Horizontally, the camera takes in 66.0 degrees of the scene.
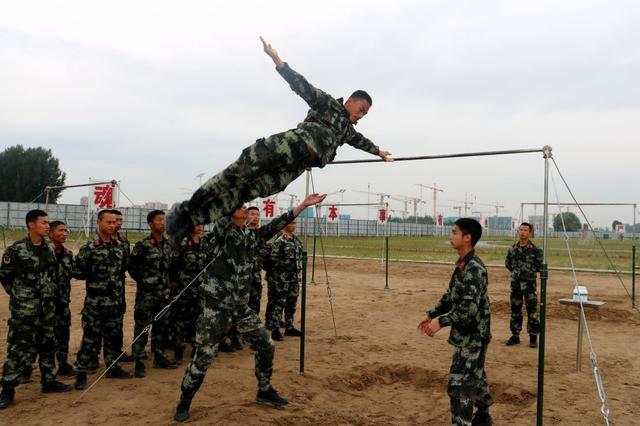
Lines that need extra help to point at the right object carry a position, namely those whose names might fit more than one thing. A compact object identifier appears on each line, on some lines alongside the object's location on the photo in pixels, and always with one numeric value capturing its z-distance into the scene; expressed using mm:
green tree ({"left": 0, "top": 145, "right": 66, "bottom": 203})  42938
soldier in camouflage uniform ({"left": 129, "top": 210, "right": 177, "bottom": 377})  5328
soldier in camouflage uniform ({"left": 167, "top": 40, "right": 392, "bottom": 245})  3494
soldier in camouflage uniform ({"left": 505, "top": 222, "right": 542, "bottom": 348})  7020
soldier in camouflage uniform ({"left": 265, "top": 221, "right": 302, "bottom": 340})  7398
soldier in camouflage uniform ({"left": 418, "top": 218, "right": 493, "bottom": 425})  3521
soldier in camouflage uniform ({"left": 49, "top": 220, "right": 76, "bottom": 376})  5137
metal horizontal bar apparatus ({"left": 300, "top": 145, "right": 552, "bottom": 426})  3781
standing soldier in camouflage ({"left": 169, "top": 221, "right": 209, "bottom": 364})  5871
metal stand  5527
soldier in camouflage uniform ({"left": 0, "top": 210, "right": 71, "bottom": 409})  4266
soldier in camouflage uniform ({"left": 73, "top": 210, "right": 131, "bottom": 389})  4867
